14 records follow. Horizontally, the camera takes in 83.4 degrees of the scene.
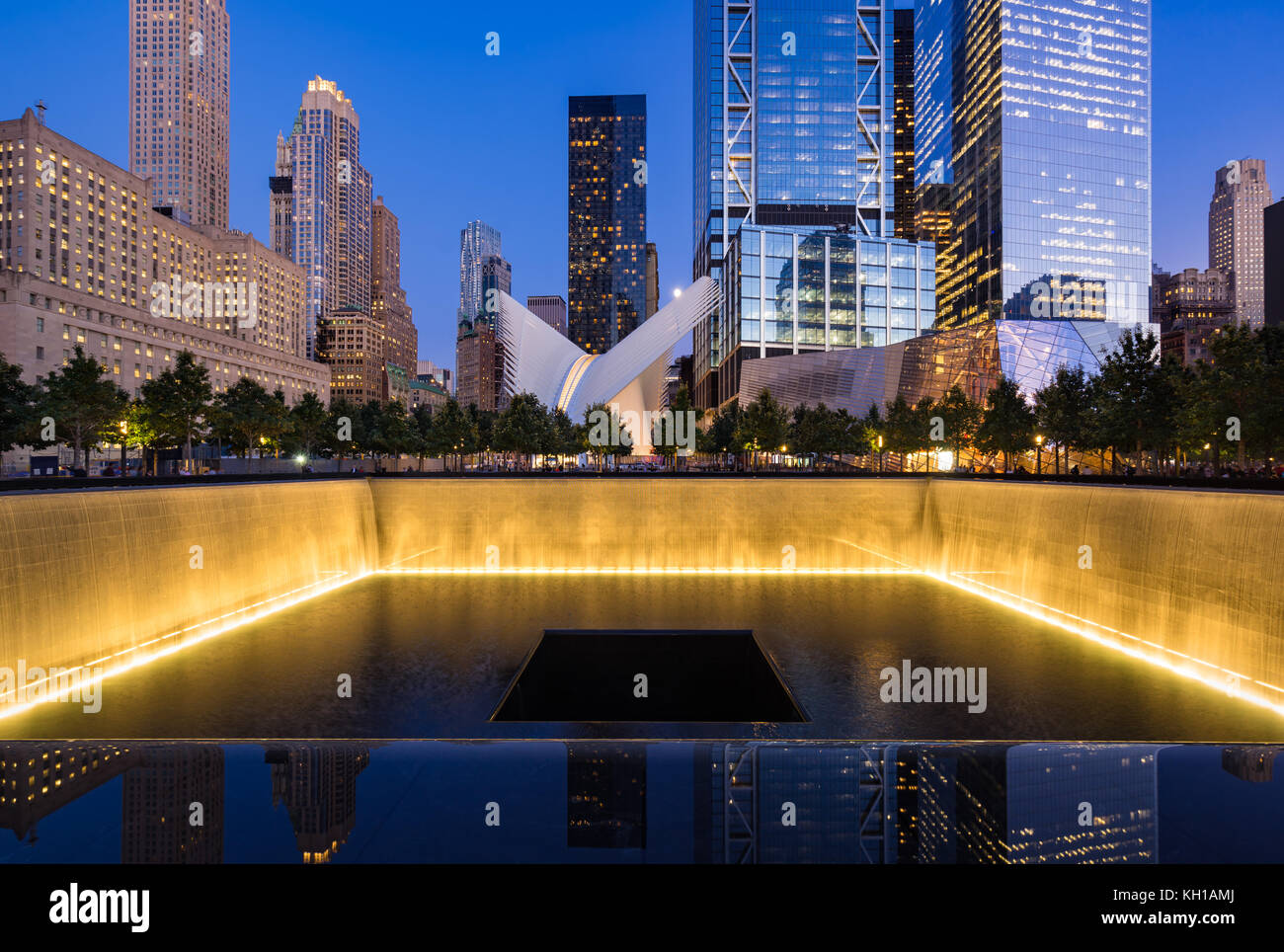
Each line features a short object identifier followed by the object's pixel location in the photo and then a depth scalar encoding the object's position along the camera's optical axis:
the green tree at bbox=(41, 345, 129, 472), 32.69
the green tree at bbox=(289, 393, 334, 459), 52.44
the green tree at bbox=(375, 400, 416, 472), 54.91
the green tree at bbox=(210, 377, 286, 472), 44.31
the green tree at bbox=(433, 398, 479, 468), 57.56
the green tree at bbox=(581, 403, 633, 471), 55.50
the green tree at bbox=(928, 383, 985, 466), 45.06
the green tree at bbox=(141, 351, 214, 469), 37.25
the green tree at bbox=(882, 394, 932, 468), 48.50
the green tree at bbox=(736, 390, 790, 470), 53.47
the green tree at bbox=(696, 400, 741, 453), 57.66
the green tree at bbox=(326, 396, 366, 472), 50.28
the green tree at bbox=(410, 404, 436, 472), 57.06
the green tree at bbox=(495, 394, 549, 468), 54.59
